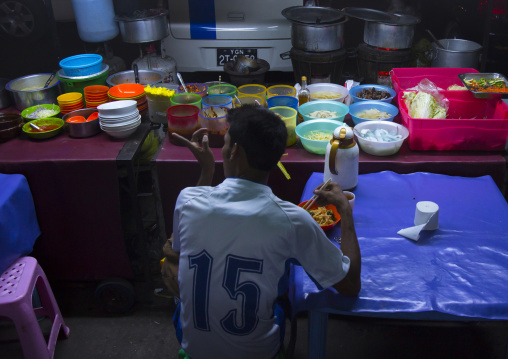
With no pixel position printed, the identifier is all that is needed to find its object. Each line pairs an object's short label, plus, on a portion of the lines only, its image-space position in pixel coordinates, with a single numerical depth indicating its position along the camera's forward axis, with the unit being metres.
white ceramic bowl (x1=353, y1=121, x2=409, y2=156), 2.90
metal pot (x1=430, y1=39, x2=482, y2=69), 4.08
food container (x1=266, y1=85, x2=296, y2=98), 3.56
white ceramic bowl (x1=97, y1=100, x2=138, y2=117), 3.12
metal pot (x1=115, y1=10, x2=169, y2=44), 4.28
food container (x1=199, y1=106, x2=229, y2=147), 3.05
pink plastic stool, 2.42
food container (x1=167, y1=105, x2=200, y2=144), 3.13
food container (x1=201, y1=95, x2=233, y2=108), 3.32
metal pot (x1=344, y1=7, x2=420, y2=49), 4.01
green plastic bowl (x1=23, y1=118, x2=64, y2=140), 3.22
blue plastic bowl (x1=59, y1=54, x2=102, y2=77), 3.57
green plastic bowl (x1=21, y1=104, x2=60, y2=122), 3.40
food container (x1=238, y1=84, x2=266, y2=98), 3.58
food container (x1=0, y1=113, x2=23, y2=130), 3.28
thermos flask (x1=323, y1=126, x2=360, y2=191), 2.41
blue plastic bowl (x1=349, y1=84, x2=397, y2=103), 3.46
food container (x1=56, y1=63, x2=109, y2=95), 3.56
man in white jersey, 1.62
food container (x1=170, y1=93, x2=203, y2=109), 3.36
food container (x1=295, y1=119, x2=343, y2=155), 3.02
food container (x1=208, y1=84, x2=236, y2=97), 3.58
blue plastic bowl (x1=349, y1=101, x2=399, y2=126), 3.29
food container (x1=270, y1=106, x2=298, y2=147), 3.06
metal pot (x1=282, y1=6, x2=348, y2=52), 4.05
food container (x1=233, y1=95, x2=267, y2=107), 3.27
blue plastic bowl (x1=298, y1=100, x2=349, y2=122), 3.34
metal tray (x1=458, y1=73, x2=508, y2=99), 3.17
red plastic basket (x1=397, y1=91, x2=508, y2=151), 2.88
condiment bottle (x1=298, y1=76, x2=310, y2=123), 3.44
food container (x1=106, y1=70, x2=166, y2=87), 3.83
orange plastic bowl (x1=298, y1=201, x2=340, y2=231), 2.23
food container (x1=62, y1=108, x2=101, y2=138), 3.24
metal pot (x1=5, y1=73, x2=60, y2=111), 3.54
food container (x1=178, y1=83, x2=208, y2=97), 3.51
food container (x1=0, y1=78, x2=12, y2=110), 3.67
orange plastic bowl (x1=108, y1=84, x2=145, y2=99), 3.43
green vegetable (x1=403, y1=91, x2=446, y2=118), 3.06
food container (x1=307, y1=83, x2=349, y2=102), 3.56
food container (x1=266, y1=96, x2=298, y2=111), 3.30
